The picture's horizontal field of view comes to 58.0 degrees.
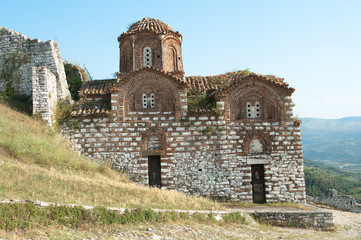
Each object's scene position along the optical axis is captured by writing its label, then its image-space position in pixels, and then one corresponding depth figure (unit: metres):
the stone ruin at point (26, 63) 16.75
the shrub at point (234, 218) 10.86
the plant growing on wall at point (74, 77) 18.36
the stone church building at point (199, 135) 14.85
